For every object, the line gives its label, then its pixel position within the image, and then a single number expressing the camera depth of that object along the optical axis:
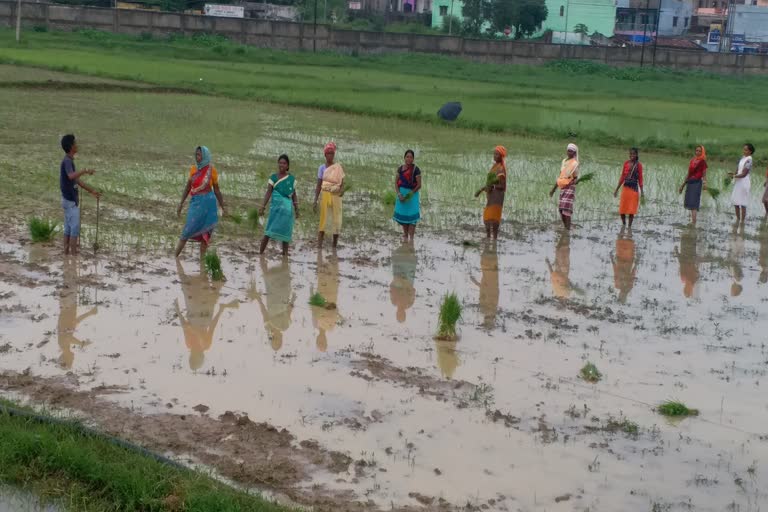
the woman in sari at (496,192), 12.77
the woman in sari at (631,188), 14.36
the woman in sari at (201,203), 10.67
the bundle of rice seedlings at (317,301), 9.37
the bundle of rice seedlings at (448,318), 8.46
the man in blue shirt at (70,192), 10.35
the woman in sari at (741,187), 15.05
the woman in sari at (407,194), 12.32
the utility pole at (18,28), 39.84
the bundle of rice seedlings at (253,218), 11.66
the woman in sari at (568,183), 13.76
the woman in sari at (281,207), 11.07
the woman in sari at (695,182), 15.09
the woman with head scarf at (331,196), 11.70
